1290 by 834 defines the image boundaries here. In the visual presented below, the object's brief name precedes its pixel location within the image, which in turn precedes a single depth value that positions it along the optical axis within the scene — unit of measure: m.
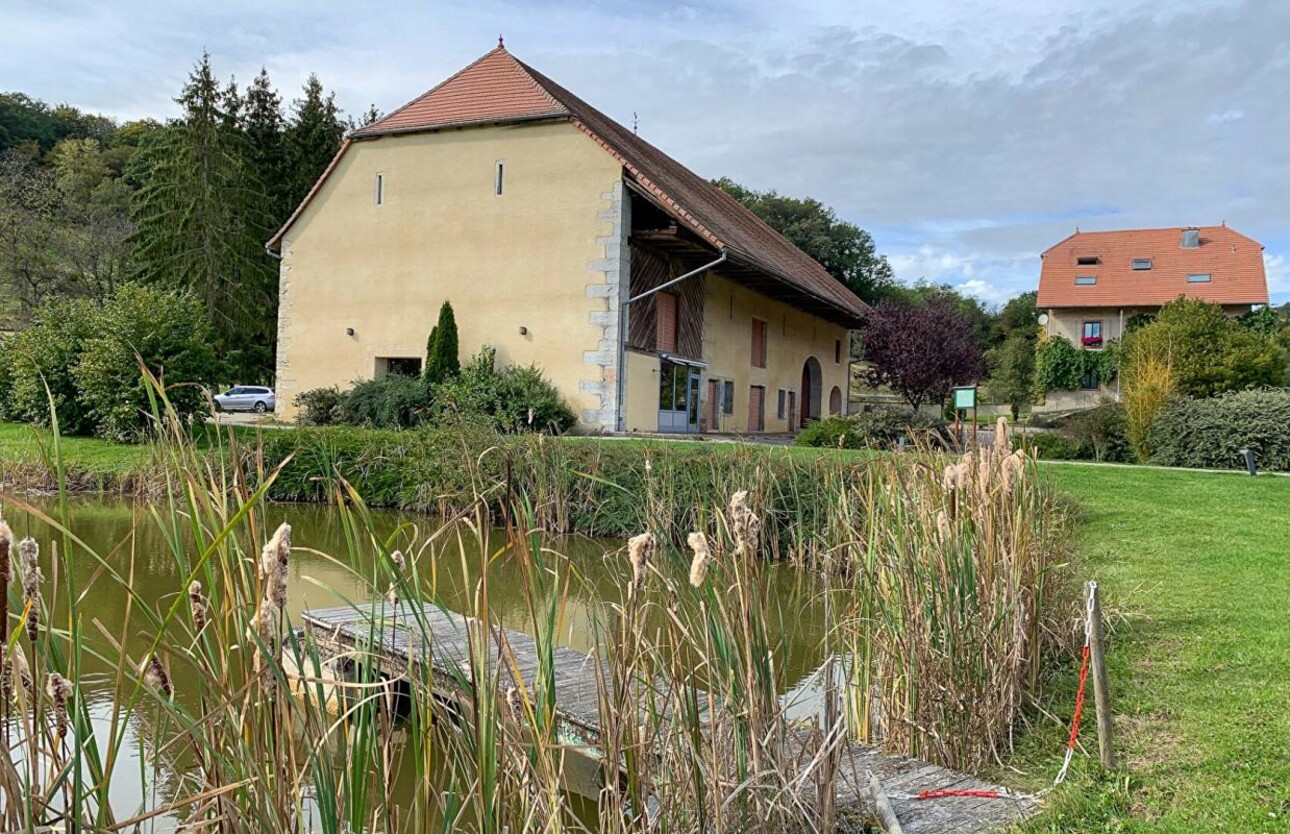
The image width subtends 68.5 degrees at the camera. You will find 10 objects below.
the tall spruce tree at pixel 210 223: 31.00
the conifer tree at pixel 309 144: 34.59
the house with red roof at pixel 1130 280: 33.41
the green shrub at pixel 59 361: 15.76
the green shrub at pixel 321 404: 19.66
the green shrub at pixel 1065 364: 32.69
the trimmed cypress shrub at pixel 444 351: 18.23
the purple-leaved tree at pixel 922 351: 22.36
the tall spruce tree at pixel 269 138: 34.41
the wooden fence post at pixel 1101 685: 2.93
